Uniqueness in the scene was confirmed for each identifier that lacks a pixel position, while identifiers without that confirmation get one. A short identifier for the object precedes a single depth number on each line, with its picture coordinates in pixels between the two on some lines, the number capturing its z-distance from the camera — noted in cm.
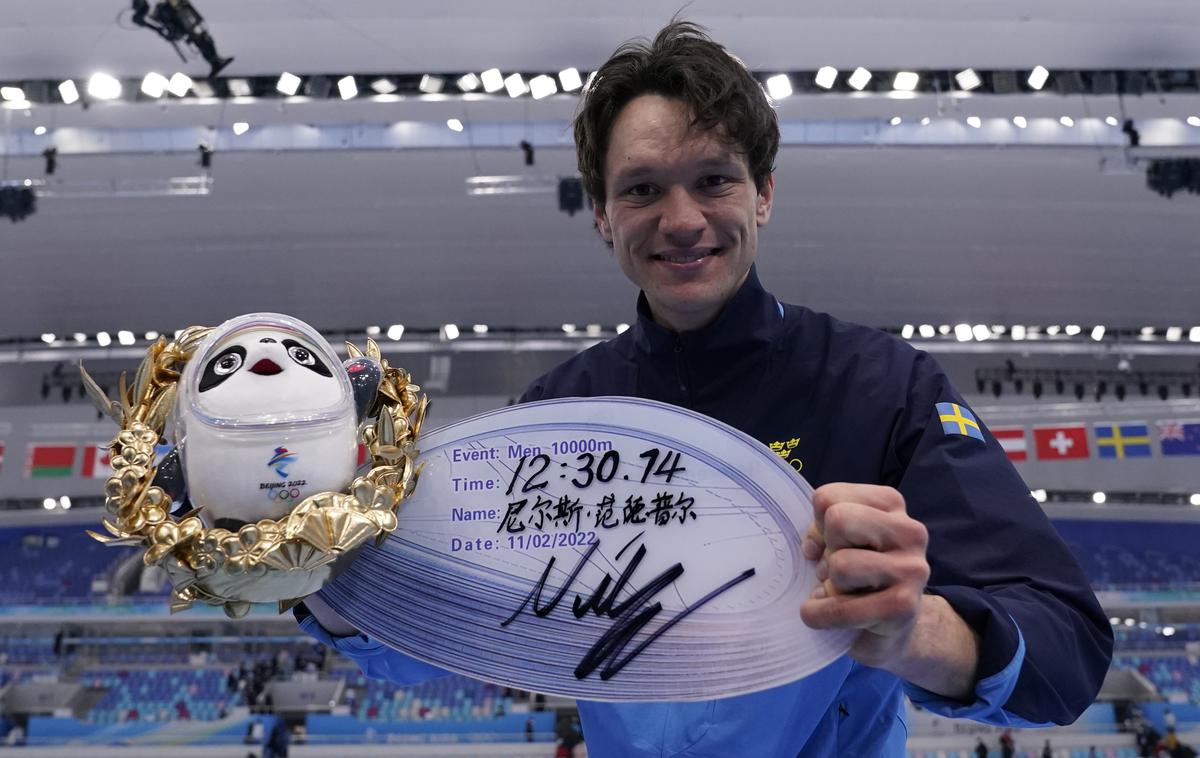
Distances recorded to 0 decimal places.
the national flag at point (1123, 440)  1555
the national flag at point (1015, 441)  1541
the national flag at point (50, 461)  1609
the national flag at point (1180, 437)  1536
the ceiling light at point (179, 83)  877
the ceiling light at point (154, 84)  867
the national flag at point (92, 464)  1582
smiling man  75
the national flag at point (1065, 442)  1556
